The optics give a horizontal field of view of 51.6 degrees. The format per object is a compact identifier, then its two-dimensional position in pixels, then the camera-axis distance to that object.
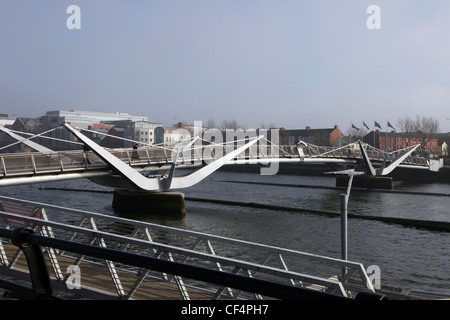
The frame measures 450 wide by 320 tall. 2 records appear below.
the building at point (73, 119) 92.05
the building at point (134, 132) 92.45
